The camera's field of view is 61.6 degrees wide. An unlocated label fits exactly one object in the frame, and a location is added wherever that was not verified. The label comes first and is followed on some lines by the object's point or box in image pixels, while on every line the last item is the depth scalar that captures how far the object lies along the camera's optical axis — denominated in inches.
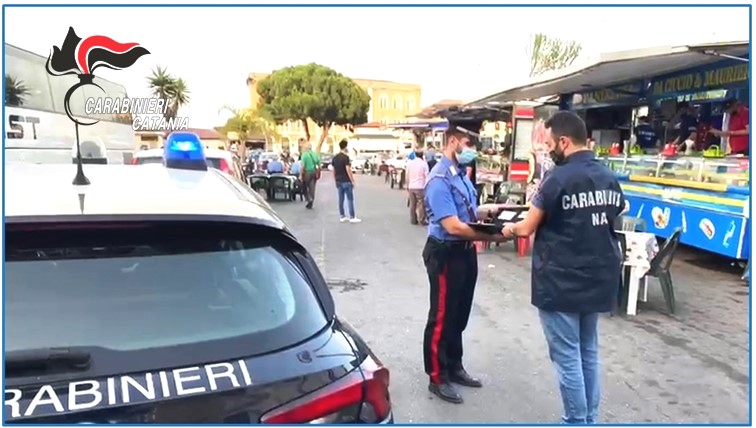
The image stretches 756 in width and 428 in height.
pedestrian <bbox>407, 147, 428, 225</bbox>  484.7
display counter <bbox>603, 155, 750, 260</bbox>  290.8
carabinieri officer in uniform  151.6
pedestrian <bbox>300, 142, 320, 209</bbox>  624.4
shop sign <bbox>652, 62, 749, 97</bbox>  373.4
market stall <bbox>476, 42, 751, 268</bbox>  298.4
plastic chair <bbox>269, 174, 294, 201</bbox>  712.4
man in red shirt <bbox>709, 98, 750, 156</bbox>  357.4
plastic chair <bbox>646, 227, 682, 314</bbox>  229.8
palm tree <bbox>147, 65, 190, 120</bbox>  1357.0
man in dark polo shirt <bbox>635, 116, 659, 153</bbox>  487.7
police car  64.0
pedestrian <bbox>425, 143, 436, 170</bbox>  551.5
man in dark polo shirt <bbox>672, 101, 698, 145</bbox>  433.1
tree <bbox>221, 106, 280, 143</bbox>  1948.8
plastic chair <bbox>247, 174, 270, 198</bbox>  715.4
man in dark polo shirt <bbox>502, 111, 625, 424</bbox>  122.6
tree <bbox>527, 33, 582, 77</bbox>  1171.3
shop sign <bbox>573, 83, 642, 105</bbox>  502.3
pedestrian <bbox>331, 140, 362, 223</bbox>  513.3
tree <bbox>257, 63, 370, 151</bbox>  2034.9
